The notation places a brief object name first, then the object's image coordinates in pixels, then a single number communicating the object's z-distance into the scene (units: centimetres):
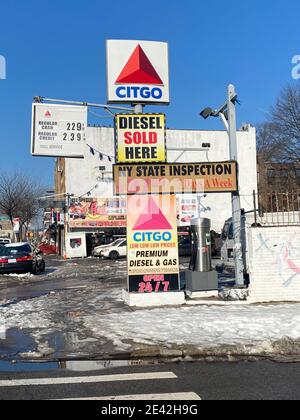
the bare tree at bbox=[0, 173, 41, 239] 5641
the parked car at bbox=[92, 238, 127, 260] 3594
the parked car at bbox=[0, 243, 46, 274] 2214
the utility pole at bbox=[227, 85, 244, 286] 1303
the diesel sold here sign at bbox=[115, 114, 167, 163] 1218
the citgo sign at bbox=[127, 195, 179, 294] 1209
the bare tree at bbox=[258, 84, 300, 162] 4734
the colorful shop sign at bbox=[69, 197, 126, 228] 4297
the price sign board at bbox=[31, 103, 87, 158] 1812
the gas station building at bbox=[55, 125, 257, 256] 4762
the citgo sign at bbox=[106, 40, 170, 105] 1299
